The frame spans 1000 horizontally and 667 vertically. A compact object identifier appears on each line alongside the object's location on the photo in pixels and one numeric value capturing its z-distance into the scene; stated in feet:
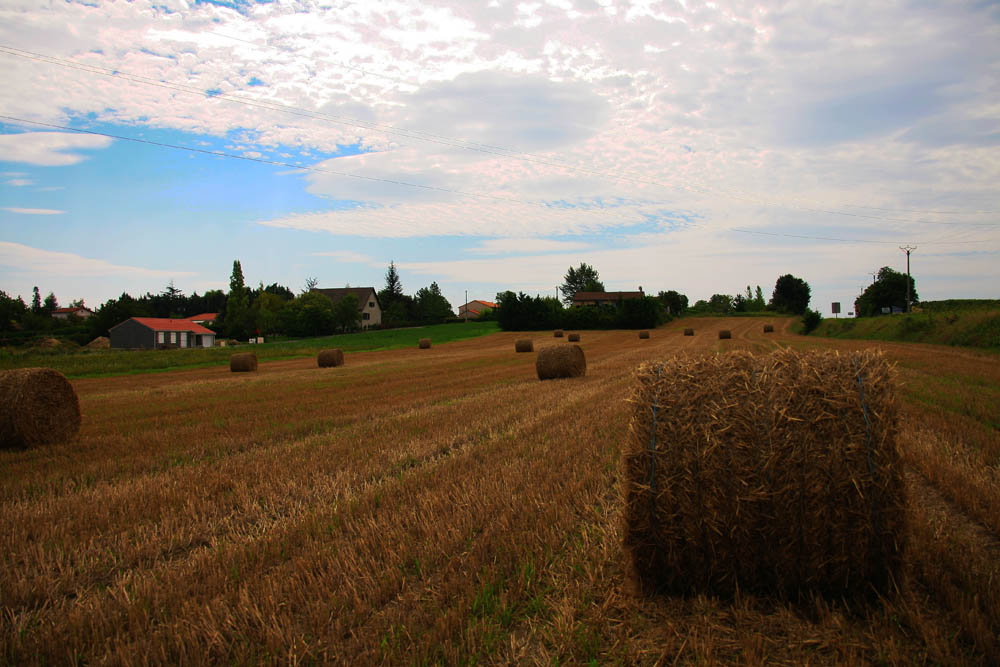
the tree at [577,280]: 487.20
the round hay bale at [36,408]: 28.60
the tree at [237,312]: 281.74
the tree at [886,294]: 266.16
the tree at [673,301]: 319.86
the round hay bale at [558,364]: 53.62
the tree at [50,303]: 400.43
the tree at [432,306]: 352.08
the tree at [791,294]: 360.28
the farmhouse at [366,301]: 353.31
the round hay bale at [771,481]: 11.17
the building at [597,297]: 391.36
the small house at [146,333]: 234.38
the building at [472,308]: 479.99
